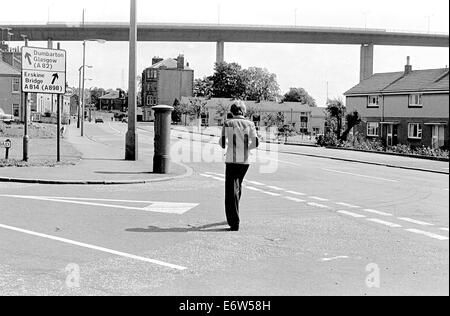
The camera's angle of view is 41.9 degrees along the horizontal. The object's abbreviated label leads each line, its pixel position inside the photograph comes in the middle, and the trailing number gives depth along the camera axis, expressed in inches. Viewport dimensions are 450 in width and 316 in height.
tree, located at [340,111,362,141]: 2027.6
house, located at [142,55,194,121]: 3499.0
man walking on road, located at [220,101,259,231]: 336.2
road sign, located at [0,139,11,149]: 810.8
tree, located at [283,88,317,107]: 6382.9
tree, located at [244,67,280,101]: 5334.6
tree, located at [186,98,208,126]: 3987.0
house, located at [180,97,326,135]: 4055.1
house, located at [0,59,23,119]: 3085.6
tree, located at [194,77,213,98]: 5220.0
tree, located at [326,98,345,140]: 2121.1
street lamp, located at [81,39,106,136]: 2338.8
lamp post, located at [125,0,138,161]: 831.7
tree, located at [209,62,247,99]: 5093.5
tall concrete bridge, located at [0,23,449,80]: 3976.4
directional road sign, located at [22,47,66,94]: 777.6
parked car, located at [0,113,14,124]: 2375.7
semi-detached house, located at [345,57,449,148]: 1932.8
